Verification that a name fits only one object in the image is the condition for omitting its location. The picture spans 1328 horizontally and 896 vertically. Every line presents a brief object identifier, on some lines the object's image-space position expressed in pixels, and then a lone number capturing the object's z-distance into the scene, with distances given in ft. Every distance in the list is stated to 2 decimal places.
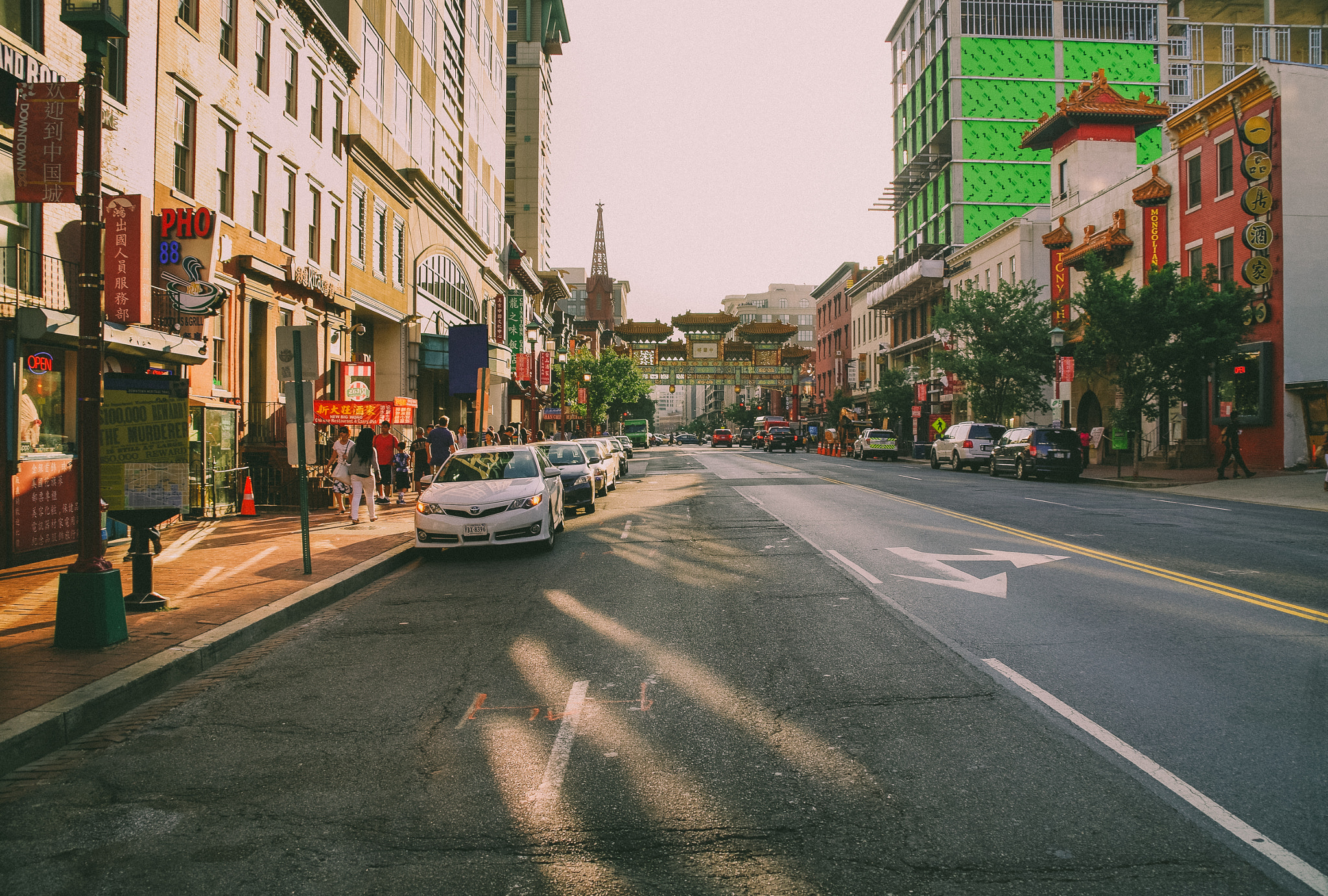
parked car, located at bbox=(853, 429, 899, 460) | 163.22
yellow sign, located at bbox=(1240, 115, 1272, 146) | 93.86
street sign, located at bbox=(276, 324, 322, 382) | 33.45
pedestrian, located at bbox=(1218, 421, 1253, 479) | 85.51
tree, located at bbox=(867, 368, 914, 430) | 189.26
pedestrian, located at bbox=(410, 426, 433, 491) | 76.23
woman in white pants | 52.29
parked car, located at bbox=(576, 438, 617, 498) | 75.05
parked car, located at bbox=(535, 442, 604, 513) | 61.11
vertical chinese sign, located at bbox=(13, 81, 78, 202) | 25.96
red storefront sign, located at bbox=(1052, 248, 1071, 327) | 135.01
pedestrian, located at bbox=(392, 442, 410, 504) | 74.83
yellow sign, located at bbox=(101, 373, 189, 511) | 25.17
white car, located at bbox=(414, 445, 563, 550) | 41.01
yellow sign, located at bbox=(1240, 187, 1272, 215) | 92.58
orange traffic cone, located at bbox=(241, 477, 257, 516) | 55.77
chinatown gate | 322.55
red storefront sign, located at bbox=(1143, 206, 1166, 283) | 115.14
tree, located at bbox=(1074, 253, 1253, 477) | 87.10
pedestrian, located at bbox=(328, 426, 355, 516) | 58.65
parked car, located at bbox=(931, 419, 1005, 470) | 115.44
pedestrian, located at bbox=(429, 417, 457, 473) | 69.10
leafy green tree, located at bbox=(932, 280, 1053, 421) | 123.44
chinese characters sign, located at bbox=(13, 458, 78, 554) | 35.88
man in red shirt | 64.03
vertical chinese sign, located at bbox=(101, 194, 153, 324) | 42.68
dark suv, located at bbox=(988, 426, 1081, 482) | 94.07
